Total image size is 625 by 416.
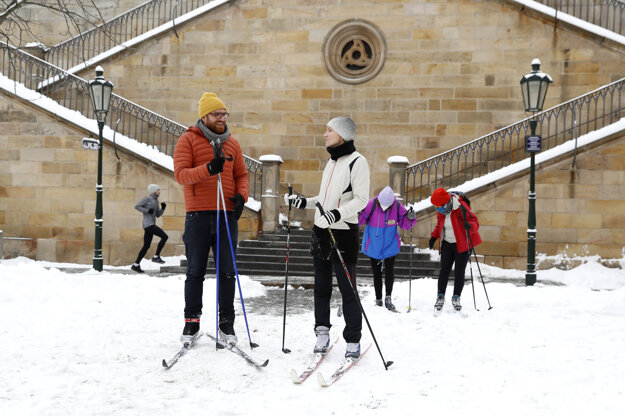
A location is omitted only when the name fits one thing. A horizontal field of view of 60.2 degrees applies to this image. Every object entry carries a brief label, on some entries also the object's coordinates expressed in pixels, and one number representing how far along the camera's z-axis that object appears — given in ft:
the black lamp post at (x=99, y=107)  35.27
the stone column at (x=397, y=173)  40.34
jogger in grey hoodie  37.37
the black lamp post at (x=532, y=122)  31.55
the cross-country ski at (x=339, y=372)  12.76
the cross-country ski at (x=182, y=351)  13.75
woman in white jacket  14.71
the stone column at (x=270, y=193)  41.04
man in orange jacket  15.12
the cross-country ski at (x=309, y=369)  13.06
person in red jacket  22.75
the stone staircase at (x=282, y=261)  36.27
